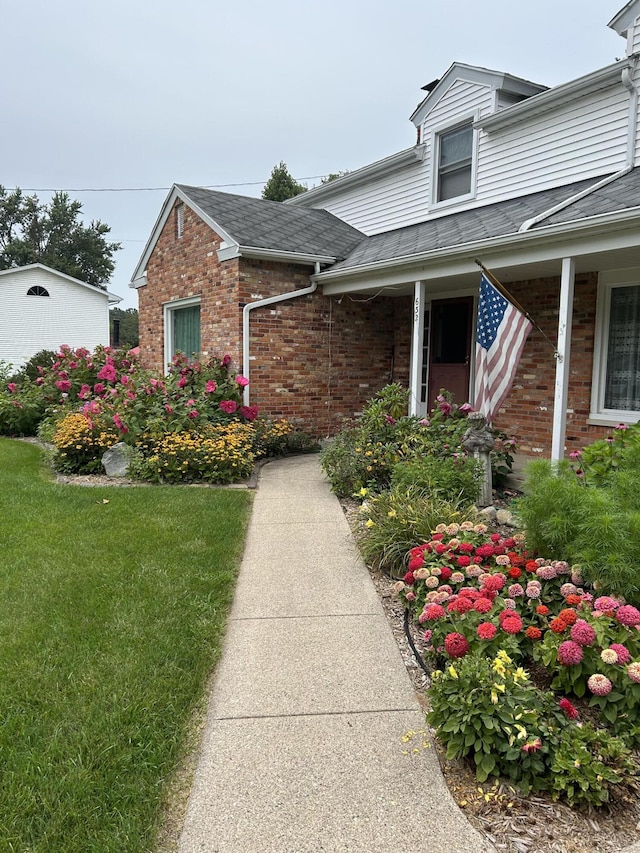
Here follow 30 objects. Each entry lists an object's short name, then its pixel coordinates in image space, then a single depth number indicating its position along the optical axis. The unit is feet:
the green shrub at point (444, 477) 18.08
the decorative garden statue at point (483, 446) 19.54
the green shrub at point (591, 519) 9.71
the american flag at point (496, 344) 19.16
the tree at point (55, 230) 161.27
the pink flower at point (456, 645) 8.63
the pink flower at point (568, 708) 7.80
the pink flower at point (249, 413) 29.53
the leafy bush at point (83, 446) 26.71
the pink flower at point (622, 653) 8.13
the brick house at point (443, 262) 23.83
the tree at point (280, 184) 105.29
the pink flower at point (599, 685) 7.86
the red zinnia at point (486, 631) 8.72
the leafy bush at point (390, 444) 20.97
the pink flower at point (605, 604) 9.07
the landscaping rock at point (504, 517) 17.94
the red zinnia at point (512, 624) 8.81
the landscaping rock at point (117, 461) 25.54
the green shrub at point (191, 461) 24.40
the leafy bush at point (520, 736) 7.05
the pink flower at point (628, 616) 8.71
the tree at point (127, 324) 181.37
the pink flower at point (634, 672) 7.80
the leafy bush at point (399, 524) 15.05
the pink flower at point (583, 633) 8.38
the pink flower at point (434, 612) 9.58
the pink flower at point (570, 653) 8.23
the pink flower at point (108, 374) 30.50
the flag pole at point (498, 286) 19.49
